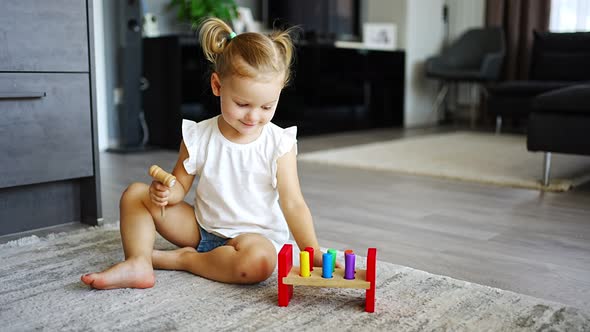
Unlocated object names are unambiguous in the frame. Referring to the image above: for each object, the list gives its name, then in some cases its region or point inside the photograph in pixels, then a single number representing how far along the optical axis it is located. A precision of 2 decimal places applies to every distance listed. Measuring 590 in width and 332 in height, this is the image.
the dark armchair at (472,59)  4.89
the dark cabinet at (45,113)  1.49
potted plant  3.49
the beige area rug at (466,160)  2.61
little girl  1.14
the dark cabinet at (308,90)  3.46
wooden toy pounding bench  1.05
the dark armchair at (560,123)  2.28
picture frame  5.14
